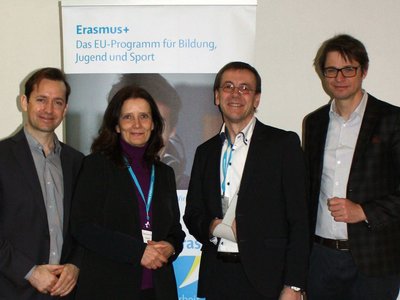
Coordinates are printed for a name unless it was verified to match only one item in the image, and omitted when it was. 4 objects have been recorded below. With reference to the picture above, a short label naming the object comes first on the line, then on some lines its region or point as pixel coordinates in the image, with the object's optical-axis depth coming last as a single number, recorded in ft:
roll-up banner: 10.59
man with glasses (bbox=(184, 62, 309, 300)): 7.98
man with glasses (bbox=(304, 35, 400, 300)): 8.52
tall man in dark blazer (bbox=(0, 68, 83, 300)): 7.89
